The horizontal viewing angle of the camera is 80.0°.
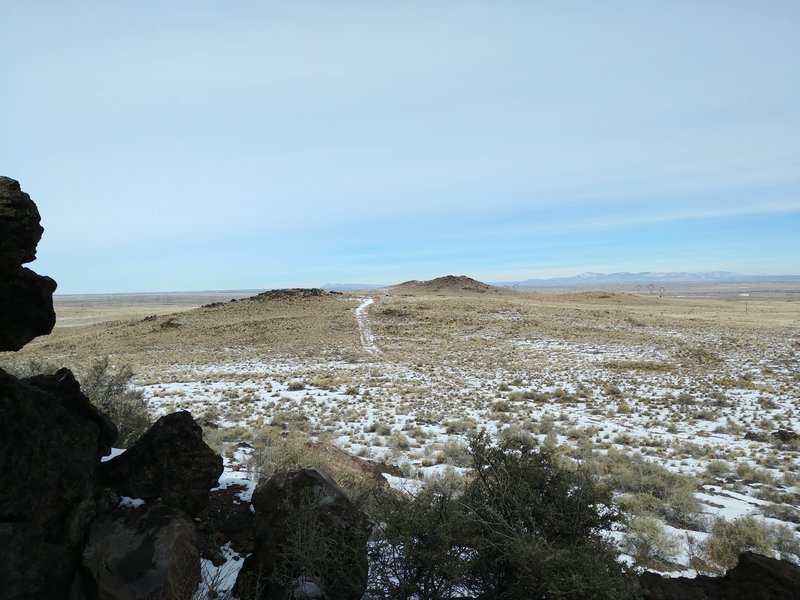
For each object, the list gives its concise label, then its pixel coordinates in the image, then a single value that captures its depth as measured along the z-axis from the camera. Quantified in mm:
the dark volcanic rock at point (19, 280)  4043
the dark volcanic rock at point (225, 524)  5053
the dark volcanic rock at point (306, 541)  4324
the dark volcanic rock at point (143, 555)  4004
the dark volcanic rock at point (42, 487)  3672
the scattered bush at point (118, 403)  8484
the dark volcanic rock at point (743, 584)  4520
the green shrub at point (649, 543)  6373
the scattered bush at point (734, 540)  6457
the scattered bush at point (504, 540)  4051
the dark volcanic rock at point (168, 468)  4883
